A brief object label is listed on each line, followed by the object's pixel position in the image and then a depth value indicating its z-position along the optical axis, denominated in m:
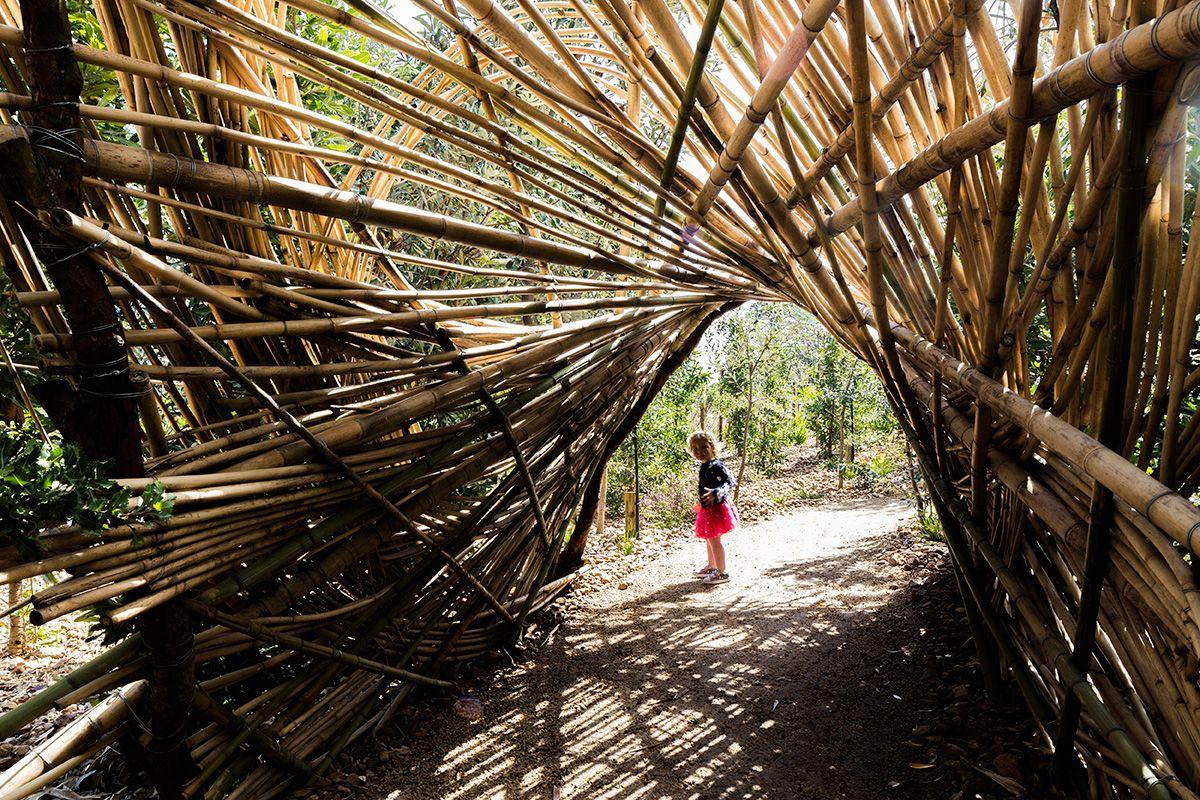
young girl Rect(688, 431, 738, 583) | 4.22
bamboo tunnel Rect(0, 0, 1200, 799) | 1.08
